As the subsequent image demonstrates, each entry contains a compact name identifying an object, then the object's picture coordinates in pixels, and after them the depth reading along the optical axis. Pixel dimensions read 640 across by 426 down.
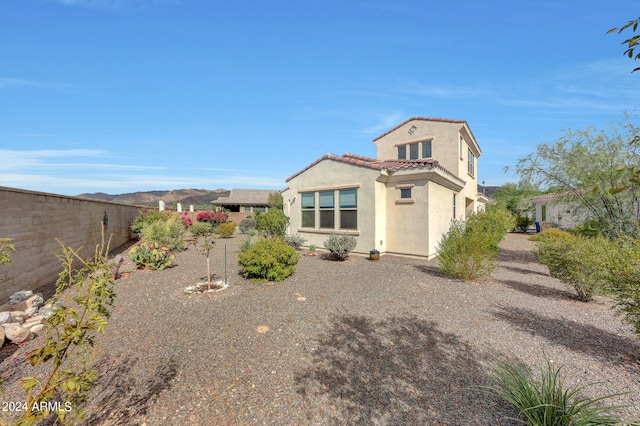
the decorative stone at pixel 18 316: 5.02
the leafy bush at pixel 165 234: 12.33
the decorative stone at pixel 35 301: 5.74
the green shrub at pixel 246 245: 11.75
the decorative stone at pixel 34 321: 4.99
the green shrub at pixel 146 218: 17.08
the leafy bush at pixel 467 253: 7.66
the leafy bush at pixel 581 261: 5.55
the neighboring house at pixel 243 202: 40.41
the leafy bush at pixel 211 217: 22.77
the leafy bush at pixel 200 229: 19.74
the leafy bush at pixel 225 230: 20.09
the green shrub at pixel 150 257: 9.14
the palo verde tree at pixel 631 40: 2.00
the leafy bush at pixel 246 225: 22.53
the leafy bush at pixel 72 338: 1.69
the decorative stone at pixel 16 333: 4.48
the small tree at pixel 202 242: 7.12
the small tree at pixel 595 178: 9.38
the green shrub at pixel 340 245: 10.63
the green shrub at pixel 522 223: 26.36
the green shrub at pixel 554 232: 13.98
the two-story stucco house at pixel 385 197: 11.29
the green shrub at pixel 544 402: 2.50
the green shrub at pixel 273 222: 13.44
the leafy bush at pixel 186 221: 19.27
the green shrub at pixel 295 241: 13.11
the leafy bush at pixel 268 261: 7.81
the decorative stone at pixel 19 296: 5.82
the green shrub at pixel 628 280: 3.81
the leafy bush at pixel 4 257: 2.24
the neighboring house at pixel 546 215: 24.06
